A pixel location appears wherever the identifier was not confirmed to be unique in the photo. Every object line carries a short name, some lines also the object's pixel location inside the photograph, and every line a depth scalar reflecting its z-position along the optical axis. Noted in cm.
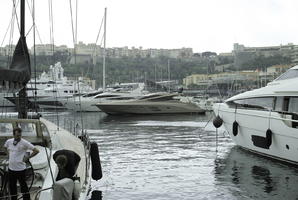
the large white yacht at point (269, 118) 1413
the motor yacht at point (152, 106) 4862
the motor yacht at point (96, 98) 5556
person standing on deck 757
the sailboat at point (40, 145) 703
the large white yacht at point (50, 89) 6431
